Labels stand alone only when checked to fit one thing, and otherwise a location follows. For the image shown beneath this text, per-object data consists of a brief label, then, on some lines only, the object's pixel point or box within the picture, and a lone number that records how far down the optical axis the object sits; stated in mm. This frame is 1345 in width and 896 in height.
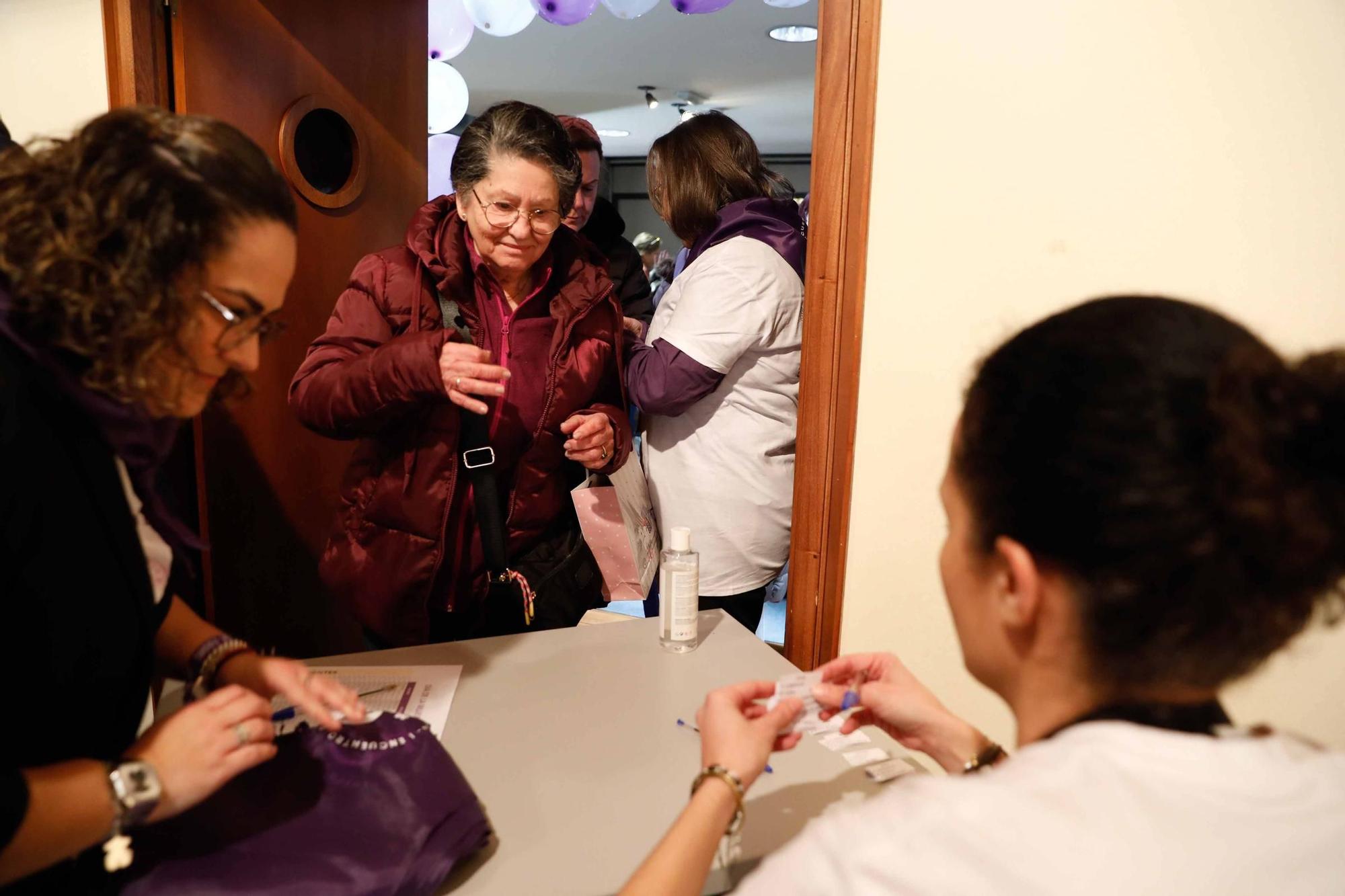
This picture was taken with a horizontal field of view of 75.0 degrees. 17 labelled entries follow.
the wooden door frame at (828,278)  1538
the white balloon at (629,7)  3408
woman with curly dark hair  693
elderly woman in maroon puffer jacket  1545
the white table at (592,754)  916
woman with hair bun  577
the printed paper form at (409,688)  1183
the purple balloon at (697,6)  3273
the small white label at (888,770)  1083
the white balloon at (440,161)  4379
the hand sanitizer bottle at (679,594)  1374
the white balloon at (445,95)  4281
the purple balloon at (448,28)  3445
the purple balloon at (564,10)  3217
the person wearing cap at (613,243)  2297
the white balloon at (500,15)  3375
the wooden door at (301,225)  2059
